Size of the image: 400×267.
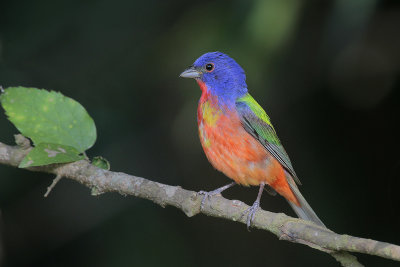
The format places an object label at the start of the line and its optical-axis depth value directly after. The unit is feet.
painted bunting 21.50
